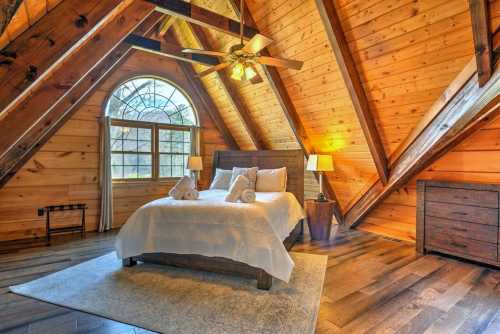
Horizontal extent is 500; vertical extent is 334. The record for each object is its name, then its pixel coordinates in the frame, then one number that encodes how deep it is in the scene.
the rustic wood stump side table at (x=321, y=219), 3.97
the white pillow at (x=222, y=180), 4.33
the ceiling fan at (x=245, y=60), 2.50
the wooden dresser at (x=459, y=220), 2.81
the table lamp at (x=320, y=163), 3.88
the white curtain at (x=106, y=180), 4.51
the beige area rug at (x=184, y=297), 1.91
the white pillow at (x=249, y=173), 4.06
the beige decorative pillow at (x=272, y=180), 3.98
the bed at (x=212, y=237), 2.44
